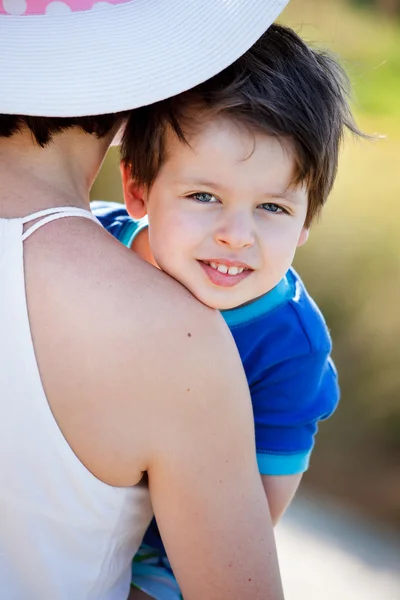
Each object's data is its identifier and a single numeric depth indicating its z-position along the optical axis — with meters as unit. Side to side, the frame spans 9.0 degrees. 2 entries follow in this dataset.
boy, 1.72
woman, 1.59
